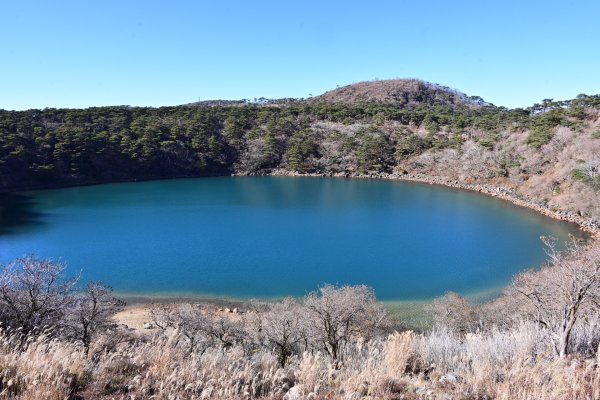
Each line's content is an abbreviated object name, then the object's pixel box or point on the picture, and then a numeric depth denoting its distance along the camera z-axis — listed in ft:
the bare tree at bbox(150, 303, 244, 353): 40.29
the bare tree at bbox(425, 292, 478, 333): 46.65
